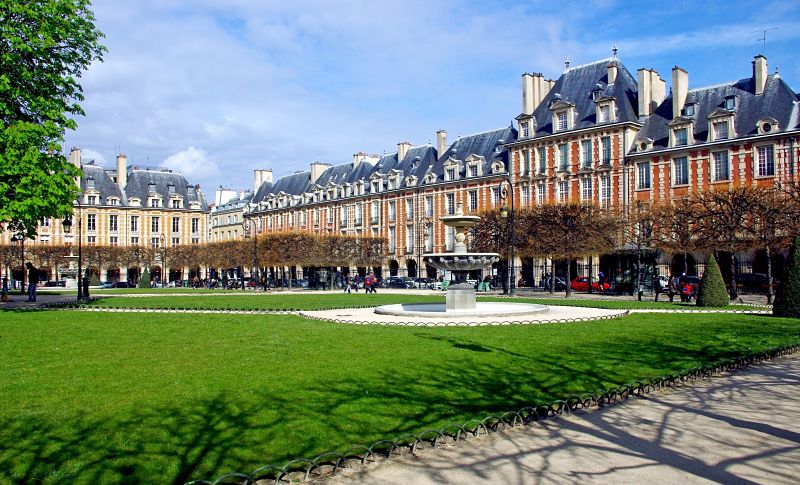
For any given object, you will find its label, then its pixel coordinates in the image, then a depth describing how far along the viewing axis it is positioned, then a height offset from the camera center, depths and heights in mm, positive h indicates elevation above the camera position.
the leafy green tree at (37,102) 16953 +4735
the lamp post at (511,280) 29073 -910
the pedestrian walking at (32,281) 27984 -445
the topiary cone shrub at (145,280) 55594 -987
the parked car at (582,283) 37881 -1404
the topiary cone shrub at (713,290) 21656 -1093
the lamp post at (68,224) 25336 +1867
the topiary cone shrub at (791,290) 16891 -905
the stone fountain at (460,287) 17969 -729
